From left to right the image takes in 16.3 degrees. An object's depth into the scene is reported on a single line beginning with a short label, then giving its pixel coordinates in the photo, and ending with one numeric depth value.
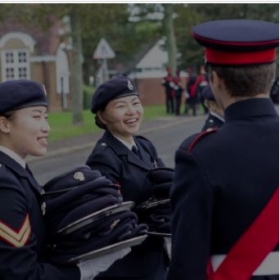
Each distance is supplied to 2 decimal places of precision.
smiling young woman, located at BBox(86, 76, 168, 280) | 4.75
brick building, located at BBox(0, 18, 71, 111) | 51.84
